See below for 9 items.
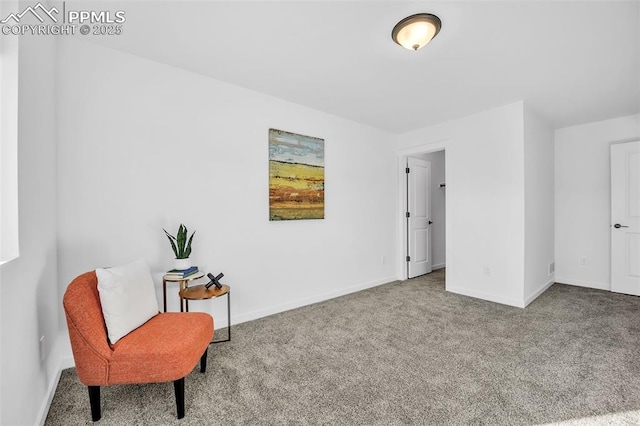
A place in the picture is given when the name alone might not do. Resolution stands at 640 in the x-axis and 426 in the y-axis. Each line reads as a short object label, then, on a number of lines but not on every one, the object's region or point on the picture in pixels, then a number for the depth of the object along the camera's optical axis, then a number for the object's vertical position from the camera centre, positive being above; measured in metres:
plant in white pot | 2.29 -0.30
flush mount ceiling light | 1.83 +1.24
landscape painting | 3.14 +0.43
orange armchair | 1.45 -0.74
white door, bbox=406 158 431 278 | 4.71 -0.11
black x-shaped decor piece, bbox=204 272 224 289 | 2.29 -0.57
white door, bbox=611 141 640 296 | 3.72 -0.12
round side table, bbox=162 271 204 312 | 2.21 -0.54
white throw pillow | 1.58 -0.51
